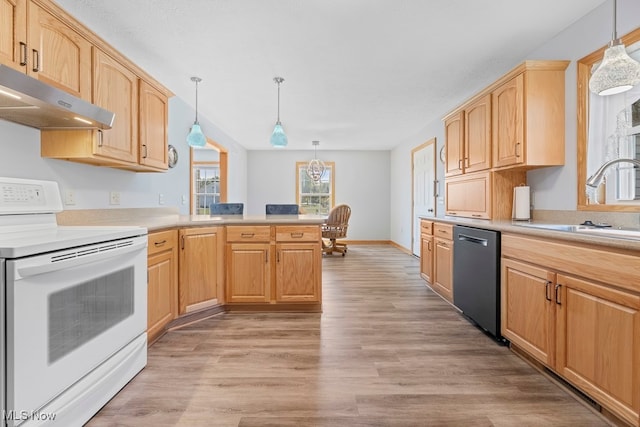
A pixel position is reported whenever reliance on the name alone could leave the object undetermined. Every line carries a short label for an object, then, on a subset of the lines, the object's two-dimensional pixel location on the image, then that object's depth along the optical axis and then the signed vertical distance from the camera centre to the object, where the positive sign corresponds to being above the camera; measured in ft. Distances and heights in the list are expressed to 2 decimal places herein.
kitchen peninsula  8.87 -1.57
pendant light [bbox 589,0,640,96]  4.97 +2.35
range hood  4.46 +1.78
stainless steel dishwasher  7.29 -1.66
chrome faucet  5.68 +0.68
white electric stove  3.61 -1.42
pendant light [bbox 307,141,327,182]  22.91 +3.17
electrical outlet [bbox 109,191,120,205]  8.82 +0.37
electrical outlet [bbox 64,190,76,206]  7.27 +0.32
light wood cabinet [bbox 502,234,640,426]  4.20 -1.69
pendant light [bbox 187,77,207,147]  11.03 +2.67
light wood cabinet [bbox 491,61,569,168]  7.92 +2.60
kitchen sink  4.70 -0.34
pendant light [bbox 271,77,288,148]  11.55 +2.83
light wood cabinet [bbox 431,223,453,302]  9.76 -1.64
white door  17.04 +1.69
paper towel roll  8.76 +0.27
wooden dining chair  20.04 -1.08
